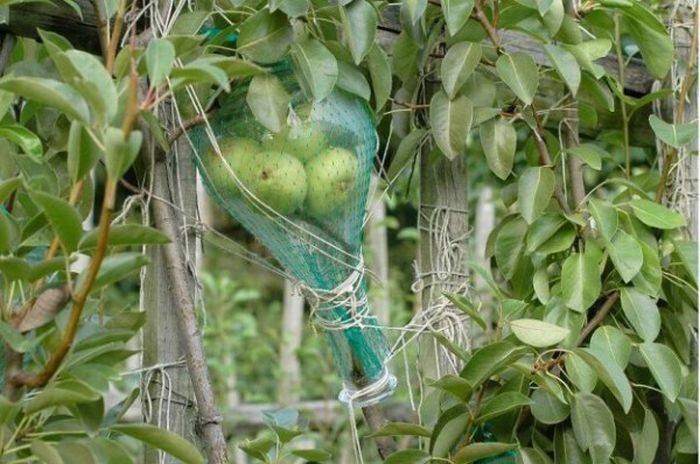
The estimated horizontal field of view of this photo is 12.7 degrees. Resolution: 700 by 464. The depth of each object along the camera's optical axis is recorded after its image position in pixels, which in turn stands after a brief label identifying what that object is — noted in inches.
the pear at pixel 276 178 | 99.2
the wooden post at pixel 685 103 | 109.9
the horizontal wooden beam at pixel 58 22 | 101.3
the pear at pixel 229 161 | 99.7
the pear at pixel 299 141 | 99.4
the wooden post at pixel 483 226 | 190.5
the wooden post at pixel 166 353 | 102.4
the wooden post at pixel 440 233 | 107.6
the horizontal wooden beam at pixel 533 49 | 107.5
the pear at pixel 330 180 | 99.5
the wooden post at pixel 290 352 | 192.7
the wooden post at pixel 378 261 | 183.3
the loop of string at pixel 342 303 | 102.0
